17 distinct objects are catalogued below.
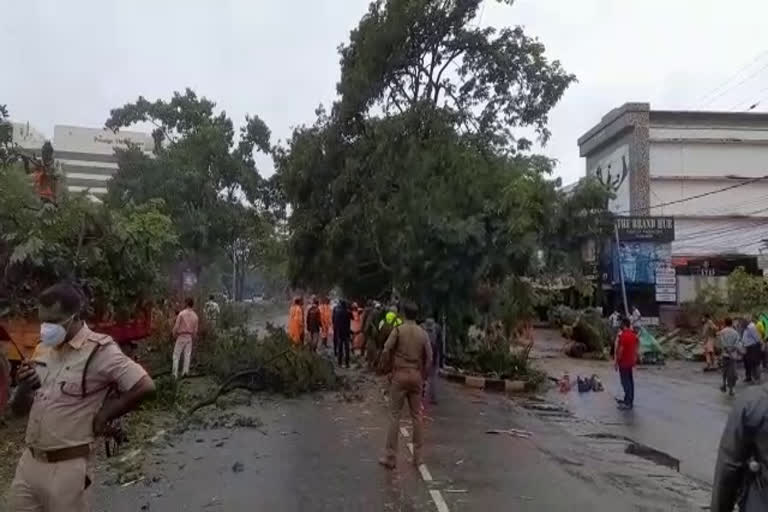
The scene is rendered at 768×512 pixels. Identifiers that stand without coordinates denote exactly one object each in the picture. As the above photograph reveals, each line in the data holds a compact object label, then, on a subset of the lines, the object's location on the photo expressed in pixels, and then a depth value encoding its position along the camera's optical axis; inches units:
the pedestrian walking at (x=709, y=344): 1045.2
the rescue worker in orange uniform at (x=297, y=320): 917.8
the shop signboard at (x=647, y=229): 1546.5
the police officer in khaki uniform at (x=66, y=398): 170.1
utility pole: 1450.5
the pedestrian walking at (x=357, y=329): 997.4
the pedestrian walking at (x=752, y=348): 836.0
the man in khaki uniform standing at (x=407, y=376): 380.5
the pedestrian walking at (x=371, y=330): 855.1
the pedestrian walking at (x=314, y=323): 951.6
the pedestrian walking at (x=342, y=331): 908.0
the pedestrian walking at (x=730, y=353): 781.9
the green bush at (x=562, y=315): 1499.8
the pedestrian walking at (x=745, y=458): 132.6
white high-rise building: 4347.9
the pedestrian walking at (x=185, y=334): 645.3
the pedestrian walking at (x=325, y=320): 1047.0
